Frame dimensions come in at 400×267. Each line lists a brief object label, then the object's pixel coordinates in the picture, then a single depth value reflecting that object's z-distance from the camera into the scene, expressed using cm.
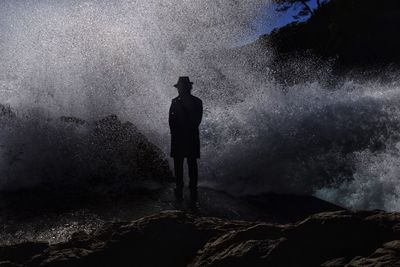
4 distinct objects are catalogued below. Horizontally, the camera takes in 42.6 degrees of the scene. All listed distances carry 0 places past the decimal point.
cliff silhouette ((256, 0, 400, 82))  3095
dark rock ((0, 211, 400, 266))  285
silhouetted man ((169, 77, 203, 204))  720
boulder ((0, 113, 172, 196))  833
